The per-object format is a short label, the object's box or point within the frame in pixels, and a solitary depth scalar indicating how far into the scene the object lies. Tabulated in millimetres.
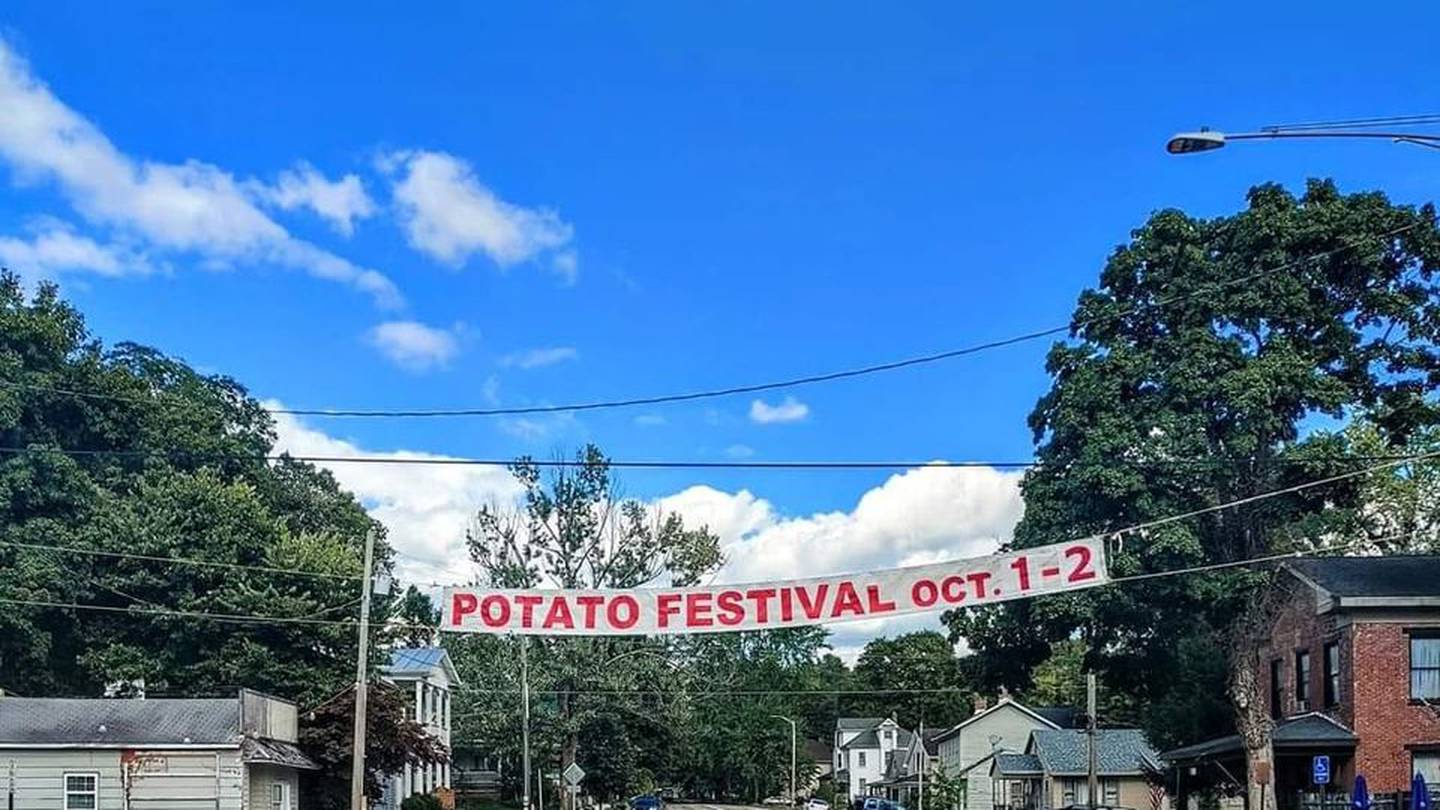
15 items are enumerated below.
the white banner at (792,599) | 17922
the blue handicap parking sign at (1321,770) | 26786
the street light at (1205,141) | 12523
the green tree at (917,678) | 112875
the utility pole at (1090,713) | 42656
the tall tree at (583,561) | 50594
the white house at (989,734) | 74938
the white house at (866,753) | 104812
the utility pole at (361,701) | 28694
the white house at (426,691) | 55219
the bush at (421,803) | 46312
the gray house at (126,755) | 31797
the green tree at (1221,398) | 31141
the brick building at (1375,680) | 31797
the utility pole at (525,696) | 48562
